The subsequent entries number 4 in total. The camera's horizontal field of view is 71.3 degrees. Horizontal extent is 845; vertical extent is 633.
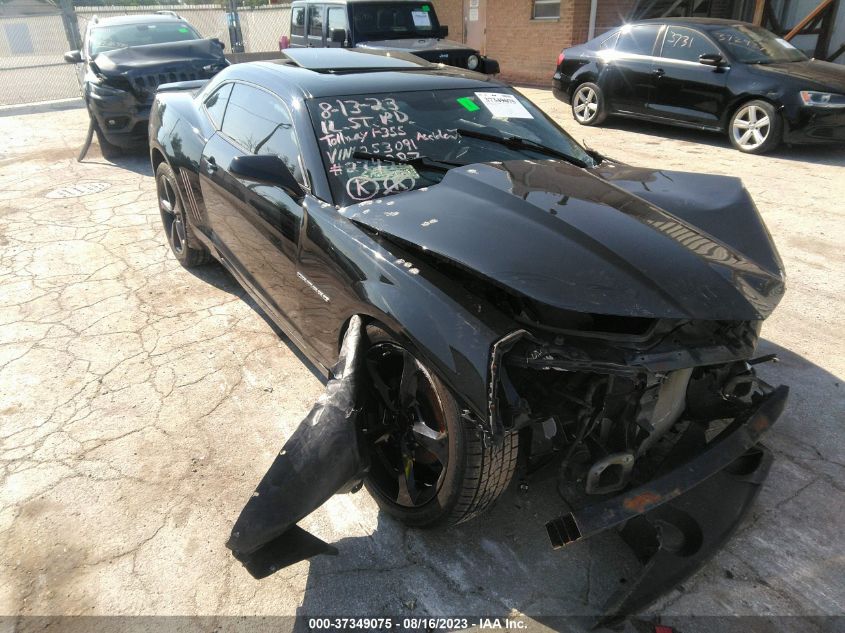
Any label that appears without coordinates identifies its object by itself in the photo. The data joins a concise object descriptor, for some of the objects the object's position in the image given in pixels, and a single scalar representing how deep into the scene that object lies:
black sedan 7.02
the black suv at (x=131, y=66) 7.58
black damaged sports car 1.93
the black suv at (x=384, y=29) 9.55
